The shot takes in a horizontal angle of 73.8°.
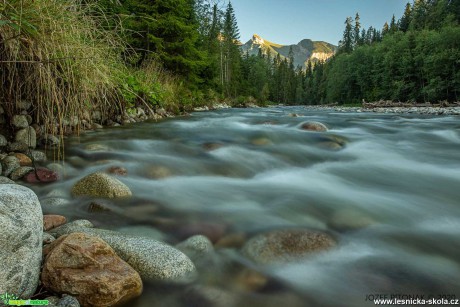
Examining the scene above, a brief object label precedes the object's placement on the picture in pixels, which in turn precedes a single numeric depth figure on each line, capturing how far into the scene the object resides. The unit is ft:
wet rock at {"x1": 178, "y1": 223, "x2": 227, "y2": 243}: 8.42
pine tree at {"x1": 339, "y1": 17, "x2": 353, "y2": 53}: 257.55
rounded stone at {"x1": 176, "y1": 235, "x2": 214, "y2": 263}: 7.40
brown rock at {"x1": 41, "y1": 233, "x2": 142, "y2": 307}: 5.19
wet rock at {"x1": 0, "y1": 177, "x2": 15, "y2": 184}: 10.19
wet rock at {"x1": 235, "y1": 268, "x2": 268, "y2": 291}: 6.43
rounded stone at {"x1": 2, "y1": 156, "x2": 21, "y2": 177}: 11.53
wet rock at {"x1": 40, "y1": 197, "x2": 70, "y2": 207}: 9.69
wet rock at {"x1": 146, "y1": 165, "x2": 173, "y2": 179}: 13.53
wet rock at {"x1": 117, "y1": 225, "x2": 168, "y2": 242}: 8.25
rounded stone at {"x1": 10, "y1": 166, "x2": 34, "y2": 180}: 11.37
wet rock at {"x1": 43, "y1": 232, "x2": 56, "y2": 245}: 6.55
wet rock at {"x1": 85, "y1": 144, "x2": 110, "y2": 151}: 16.25
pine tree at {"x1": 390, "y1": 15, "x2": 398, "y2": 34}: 267.39
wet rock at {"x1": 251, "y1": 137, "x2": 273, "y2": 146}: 20.39
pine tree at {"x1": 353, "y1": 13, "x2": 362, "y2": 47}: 257.55
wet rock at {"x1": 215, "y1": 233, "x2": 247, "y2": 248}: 8.00
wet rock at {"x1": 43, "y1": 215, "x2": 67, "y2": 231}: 7.83
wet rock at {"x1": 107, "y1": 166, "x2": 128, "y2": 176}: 13.30
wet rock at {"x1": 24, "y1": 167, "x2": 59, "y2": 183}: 11.39
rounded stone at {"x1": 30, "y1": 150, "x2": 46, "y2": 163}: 13.57
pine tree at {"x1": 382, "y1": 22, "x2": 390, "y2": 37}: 269.71
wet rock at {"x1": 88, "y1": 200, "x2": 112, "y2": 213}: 9.50
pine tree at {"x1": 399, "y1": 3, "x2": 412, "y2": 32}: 223.10
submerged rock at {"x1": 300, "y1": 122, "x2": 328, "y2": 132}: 25.75
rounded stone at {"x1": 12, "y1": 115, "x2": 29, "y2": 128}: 13.50
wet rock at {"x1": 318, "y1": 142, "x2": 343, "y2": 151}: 19.66
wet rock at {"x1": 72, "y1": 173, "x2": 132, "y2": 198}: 10.49
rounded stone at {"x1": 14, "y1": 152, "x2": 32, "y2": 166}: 12.62
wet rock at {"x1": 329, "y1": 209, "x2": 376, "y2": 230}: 9.21
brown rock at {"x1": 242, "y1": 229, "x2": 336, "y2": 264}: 7.43
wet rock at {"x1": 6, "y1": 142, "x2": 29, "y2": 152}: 13.22
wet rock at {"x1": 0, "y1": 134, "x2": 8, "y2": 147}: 12.94
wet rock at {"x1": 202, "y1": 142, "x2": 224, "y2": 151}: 18.45
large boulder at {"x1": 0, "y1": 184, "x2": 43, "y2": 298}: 4.61
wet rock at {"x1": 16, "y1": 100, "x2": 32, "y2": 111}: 13.33
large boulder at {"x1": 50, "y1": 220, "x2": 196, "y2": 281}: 6.36
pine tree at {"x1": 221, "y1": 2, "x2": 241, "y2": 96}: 148.49
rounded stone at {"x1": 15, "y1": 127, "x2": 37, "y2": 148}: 13.42
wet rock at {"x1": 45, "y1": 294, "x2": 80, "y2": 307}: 4.87
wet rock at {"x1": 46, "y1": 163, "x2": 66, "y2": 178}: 12.59
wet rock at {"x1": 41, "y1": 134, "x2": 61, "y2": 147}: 15.26
